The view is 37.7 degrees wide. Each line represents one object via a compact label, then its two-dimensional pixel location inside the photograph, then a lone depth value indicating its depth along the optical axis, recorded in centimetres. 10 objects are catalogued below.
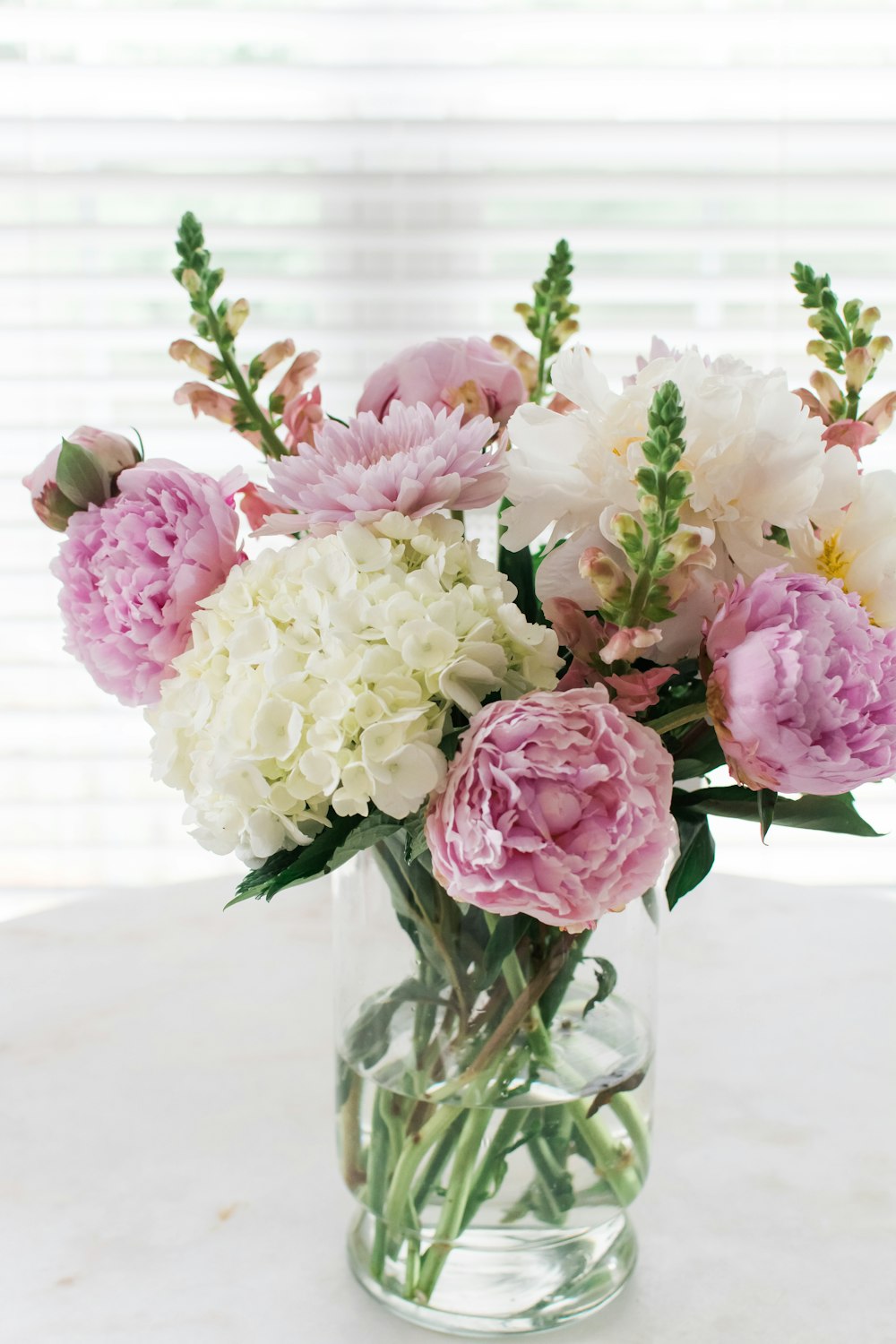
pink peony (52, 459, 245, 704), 59
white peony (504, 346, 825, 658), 53
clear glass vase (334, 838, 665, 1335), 65
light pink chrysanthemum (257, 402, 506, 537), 55
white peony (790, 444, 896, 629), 57
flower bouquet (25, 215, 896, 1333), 50
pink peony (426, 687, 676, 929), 50
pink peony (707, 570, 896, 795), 49
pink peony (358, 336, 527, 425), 64
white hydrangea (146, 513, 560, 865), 52
